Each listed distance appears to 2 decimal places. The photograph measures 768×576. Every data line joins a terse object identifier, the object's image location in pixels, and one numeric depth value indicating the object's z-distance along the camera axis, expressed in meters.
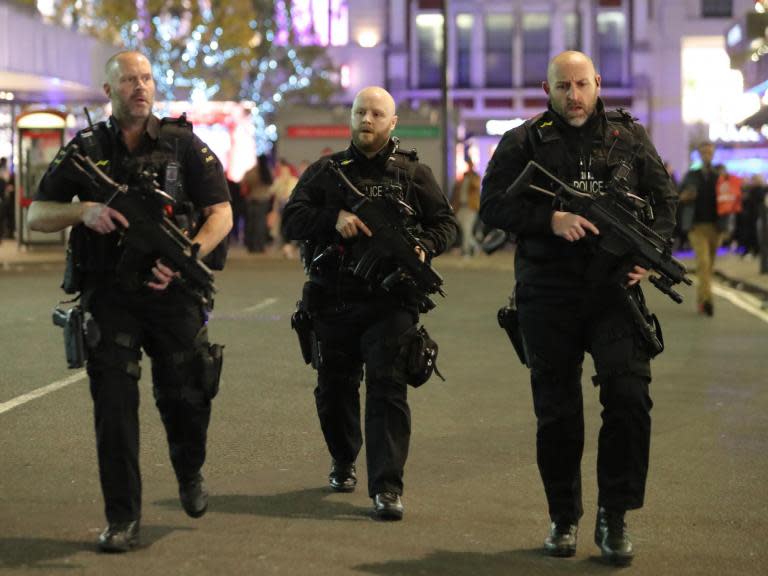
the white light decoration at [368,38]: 67.81
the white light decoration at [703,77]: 64.81
